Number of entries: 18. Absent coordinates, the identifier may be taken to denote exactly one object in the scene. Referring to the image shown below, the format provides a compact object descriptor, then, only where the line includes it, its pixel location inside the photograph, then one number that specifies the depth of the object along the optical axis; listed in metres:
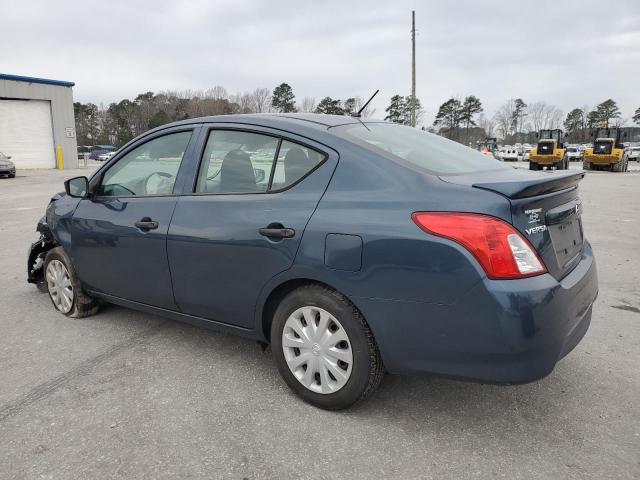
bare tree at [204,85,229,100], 71.19
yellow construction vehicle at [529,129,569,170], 28.03
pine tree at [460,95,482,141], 85.44
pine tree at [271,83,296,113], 72.44
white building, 29.78
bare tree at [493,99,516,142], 96.81
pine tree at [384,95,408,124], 76.19
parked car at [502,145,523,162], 52.50
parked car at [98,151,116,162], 45.92
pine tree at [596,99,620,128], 82.88
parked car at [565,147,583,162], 50.82
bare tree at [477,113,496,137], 90.56
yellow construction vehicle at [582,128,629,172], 27.69
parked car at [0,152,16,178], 22.73
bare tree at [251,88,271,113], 69.25
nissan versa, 2.19
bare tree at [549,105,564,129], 96.99
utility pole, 33.00
